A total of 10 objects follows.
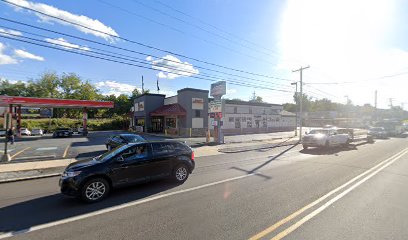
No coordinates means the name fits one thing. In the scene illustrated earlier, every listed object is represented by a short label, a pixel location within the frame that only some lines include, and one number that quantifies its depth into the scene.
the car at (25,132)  34.84
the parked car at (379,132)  31.28
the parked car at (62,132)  29.44
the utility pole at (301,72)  29.36
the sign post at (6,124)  11.87
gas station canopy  26.17
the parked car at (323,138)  17.08
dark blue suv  6.02
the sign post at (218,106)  22.46
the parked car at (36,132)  35.81
